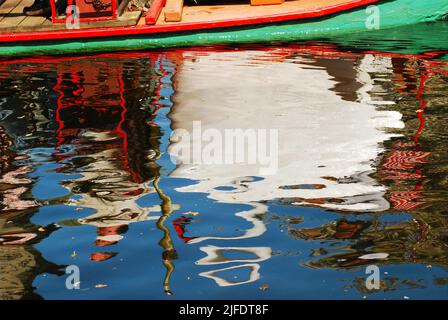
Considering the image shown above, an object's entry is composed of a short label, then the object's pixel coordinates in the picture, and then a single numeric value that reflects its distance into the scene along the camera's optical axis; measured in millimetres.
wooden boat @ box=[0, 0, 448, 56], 11438
